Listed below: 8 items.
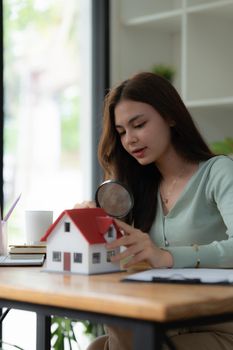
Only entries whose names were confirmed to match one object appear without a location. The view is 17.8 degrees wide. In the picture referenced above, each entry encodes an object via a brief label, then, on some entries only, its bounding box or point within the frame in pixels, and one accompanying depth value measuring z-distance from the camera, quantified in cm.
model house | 181
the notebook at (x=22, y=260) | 206
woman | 221
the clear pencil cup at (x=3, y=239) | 226
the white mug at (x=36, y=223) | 229
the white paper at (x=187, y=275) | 160
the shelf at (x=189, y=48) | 360
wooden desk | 131
